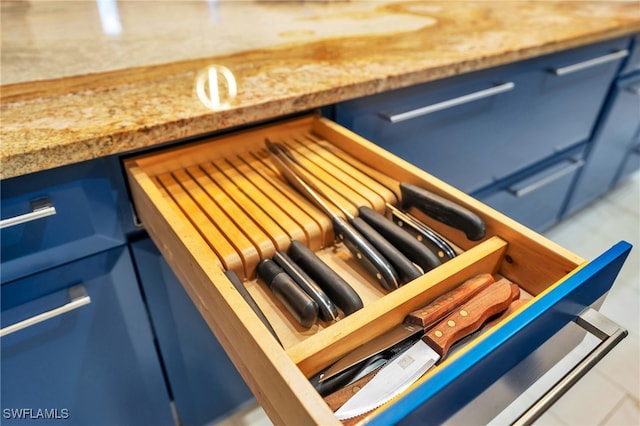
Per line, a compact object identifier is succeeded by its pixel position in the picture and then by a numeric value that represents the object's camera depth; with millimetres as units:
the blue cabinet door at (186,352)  712
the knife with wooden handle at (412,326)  407
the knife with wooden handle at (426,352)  362
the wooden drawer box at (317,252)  338
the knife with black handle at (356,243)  479
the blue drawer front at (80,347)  629
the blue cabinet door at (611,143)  1344
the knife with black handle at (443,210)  511
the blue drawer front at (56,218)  556
